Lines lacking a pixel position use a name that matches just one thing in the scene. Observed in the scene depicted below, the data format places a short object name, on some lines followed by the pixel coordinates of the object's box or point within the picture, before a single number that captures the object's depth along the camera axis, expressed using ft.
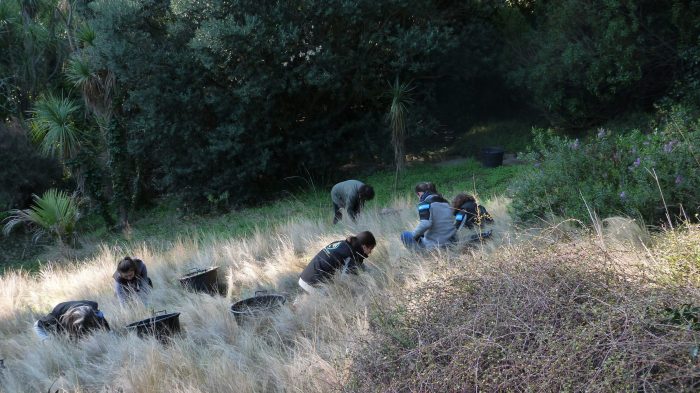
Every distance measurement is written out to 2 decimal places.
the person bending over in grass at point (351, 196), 31.72
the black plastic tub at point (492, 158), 49.24
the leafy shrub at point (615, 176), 17.48
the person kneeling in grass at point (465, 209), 23.17
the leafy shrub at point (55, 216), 44.80
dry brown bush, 9.82
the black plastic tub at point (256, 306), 18.60
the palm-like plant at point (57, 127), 51.60
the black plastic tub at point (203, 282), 23.80
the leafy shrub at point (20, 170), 55.36
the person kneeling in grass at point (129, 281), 23.22
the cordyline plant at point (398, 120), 49.37
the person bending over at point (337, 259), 20.39
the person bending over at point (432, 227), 22.09
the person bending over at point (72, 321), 19.77
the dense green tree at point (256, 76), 47.44
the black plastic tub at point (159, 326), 18.15
